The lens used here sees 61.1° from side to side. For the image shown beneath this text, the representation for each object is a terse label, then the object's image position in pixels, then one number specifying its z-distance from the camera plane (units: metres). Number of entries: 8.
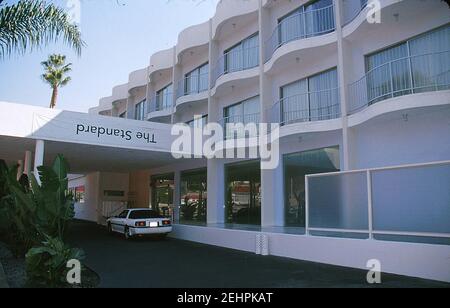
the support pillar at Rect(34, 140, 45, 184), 14.43
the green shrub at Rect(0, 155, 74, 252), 9.12
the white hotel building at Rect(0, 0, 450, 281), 9.83
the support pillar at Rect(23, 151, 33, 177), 18.30
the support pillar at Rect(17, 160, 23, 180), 25.19
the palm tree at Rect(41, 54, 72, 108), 34.88
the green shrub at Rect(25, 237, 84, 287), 7.94
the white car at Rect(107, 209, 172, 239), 17.12
